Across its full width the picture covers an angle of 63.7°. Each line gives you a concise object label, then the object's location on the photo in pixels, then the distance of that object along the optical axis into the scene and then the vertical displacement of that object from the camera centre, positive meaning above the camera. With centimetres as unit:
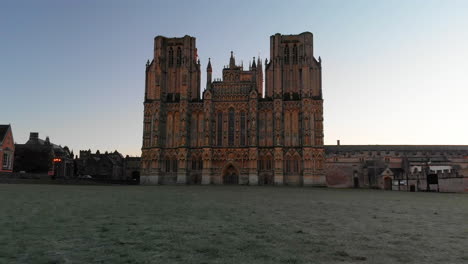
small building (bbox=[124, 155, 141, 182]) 9538 +12
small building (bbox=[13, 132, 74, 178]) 7331 +174
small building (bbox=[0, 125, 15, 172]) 5968 +313
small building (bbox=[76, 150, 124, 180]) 9012 +79
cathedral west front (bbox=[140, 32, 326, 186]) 6366 +777
